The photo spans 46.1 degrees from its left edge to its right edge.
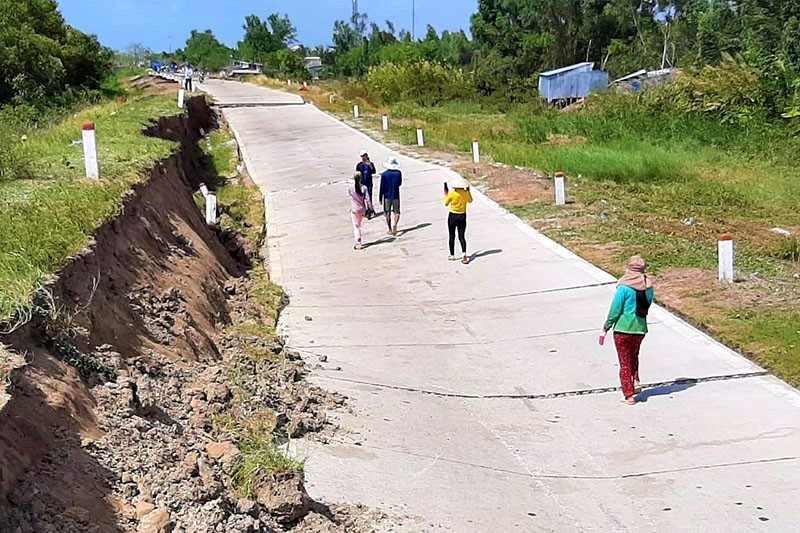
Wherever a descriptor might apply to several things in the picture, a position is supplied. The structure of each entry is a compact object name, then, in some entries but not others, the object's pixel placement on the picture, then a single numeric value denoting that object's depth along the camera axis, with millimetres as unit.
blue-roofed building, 58906
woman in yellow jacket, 15180
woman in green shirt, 8938
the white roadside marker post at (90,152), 13263
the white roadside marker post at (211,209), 19594
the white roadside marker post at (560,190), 19672
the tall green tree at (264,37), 135375
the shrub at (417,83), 60406
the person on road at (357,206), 17219
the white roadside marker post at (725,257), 12859
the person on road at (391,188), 17547
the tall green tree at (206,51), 128250
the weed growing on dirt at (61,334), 6344
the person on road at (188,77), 52406
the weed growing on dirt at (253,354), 5906
